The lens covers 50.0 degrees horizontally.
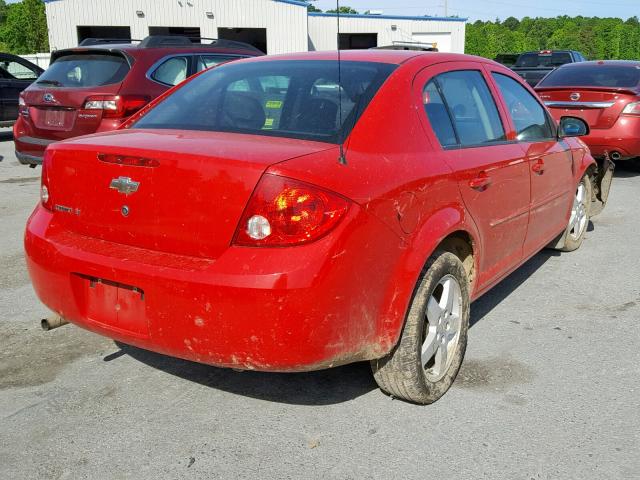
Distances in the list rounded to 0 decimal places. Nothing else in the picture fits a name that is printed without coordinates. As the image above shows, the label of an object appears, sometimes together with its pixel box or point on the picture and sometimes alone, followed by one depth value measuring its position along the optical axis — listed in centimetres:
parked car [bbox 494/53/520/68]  2167
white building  2972
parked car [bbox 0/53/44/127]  1400
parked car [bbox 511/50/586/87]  2008
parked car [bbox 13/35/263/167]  745
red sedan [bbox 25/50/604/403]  253
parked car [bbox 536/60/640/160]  896
